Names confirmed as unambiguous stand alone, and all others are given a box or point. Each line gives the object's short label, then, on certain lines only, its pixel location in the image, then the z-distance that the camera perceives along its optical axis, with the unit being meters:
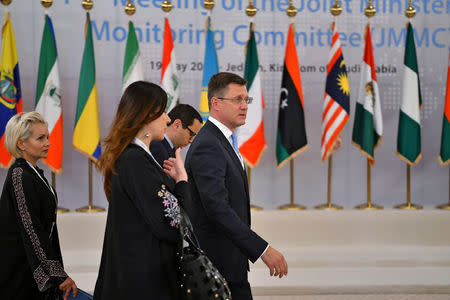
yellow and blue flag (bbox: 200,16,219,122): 11.16
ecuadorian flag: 10.59
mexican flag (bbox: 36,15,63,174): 10.77
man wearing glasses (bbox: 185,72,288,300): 4.65
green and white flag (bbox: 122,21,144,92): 10.95
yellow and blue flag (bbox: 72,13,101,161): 10.88
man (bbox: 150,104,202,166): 7.13
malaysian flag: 11.05
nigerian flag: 11.21
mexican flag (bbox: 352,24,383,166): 11.11
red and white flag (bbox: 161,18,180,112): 10.87
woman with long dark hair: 3.66
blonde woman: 4.58
